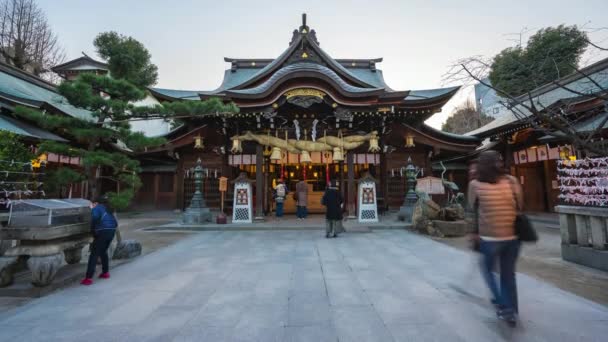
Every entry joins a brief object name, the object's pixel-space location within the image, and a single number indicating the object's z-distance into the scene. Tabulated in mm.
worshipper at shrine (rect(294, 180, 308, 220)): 11945
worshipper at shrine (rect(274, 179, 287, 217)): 11945
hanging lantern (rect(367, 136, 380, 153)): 11625
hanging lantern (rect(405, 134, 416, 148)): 12980
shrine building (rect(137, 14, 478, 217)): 10812
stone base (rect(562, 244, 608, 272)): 4711
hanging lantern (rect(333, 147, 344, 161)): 11464
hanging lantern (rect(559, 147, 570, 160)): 10531
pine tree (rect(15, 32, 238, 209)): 6453
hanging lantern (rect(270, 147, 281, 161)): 11359
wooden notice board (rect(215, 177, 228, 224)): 10234
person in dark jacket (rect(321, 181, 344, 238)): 7746
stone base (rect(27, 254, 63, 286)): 3736
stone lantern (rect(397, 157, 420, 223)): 10742
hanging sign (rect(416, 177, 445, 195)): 10375
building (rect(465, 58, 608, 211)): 12000
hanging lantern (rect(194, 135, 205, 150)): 12812
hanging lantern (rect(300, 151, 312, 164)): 11531
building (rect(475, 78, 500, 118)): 36156
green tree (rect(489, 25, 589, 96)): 19797
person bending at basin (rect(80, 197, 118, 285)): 4211
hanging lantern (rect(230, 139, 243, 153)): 11453
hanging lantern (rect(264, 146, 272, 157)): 12164
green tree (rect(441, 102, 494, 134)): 34188
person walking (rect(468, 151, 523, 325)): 2711
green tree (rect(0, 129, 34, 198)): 4845
